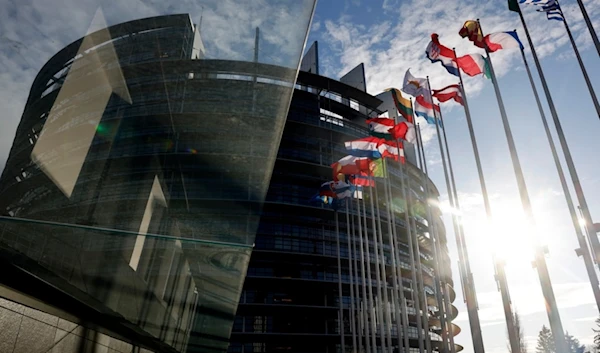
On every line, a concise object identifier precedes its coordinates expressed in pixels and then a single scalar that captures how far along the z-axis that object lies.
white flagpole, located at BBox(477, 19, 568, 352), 11.24
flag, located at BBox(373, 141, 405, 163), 21.45
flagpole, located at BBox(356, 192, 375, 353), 25.45
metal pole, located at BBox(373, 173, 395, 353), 21.95
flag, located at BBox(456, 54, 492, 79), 15.02
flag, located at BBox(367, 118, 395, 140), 20.65
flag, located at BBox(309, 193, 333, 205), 32.19
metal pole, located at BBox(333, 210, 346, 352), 31.36
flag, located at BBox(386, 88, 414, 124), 20.00
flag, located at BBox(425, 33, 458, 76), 16.00
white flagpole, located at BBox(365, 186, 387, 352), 22.83
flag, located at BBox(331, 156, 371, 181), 23.55
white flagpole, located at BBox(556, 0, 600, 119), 12.11
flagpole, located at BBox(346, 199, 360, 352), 28.86
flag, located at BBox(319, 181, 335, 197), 30.21
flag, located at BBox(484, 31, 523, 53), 13.89
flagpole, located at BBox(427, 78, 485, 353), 17.08
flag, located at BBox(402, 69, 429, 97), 17.81
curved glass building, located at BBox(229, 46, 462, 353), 33.91
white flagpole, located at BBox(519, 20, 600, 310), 11.40
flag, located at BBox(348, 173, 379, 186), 24.47
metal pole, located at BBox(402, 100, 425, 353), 19.42
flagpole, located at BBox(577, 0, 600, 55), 12.02
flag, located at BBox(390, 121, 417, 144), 20.22
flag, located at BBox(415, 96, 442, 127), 17.91
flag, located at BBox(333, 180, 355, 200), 26.61
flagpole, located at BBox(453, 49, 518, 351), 13.36
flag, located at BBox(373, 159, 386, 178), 23.20
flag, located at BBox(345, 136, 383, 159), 21.59
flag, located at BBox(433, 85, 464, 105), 16.61
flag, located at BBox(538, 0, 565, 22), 13.34
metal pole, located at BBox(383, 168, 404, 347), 21.57
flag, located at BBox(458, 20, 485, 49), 14.88
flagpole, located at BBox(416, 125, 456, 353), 18.74
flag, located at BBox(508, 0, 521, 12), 14.46
